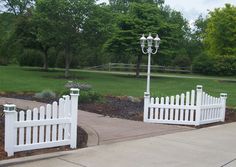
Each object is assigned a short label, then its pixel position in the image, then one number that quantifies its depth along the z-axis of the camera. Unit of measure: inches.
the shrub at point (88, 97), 582.1
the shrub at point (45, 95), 622.6
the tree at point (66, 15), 1145.4
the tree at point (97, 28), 1160.8
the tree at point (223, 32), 2009.1
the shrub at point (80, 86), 606.3
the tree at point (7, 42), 1524.4
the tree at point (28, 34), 1395.2
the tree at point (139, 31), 1400.1
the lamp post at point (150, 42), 558.8
